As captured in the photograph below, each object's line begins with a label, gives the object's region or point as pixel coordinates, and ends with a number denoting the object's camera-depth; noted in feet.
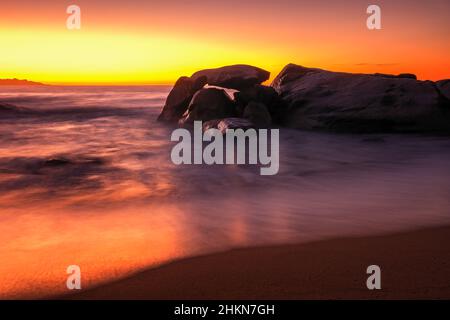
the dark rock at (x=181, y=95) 49.49
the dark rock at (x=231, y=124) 36.91
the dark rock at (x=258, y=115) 41.73
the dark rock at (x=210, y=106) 43.88
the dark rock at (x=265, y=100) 44.88
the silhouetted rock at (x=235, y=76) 48.93
